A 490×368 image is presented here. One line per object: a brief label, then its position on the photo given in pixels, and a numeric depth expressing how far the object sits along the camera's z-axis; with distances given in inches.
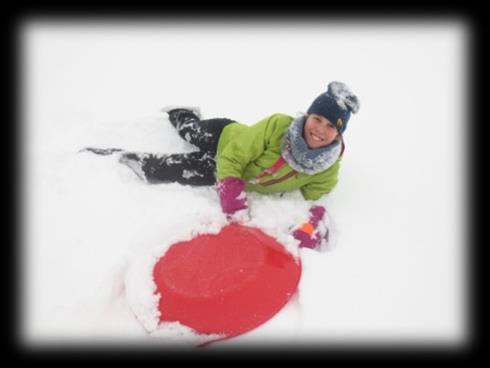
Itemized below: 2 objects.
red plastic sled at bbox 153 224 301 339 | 63.5
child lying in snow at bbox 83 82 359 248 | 75.0
